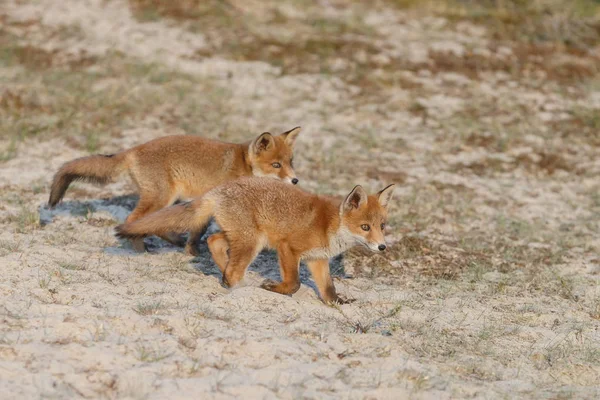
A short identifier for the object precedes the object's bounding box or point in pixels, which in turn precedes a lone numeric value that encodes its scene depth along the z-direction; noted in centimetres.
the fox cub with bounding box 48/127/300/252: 1736
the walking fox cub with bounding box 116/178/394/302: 1487
